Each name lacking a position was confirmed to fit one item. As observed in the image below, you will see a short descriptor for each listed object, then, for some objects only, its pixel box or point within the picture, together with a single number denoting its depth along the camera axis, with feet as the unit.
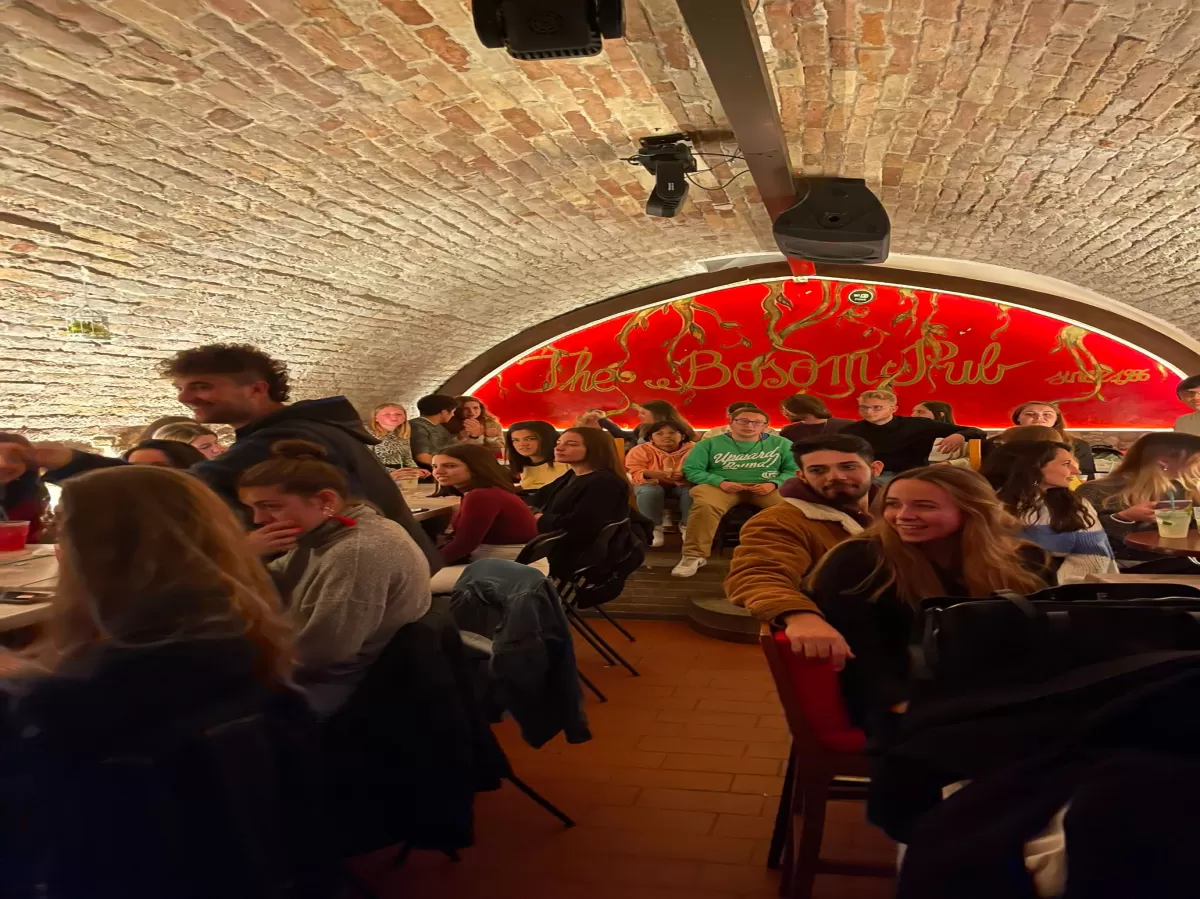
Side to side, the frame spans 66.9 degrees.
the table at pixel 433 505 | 14.16
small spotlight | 16.14
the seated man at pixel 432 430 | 21.95
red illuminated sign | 28.07
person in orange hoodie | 21.04
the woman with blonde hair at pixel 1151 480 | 11.74
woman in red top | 12.30
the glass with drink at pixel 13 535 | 9.79
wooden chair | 6.46
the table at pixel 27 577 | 7.13
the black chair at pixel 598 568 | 13.23
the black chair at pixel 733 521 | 19.47
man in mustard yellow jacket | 6.82
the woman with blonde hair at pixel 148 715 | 4.52
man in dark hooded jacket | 8.49
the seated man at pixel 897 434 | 19.08
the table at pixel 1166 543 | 10.06
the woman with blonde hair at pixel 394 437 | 22.22
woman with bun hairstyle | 6.66
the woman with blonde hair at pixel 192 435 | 14.42
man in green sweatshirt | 19.21
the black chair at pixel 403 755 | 6.30
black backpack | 4.29
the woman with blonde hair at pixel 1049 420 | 19.27
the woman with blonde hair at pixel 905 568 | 6.56
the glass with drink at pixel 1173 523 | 10.58
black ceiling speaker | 18.20
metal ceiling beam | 10.33
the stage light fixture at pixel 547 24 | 9.82
